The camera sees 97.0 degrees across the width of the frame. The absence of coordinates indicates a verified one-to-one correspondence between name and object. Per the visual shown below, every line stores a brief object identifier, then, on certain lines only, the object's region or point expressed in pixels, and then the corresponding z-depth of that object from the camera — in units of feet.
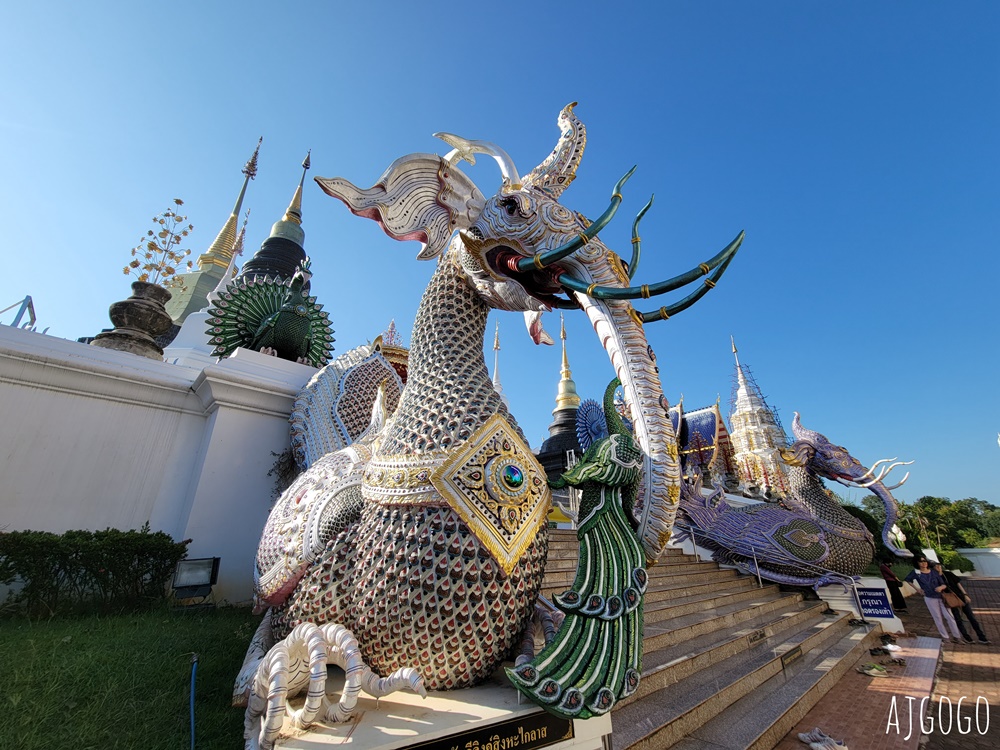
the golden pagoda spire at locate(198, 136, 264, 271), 55.16
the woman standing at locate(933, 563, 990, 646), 19.74
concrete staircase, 8.78
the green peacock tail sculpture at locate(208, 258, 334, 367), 18.81
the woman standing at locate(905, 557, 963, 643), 20.42
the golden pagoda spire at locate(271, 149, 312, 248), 43.86
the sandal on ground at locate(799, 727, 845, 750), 9.35
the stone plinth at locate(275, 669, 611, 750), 4.68
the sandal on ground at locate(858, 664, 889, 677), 14.82
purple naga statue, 24.35
